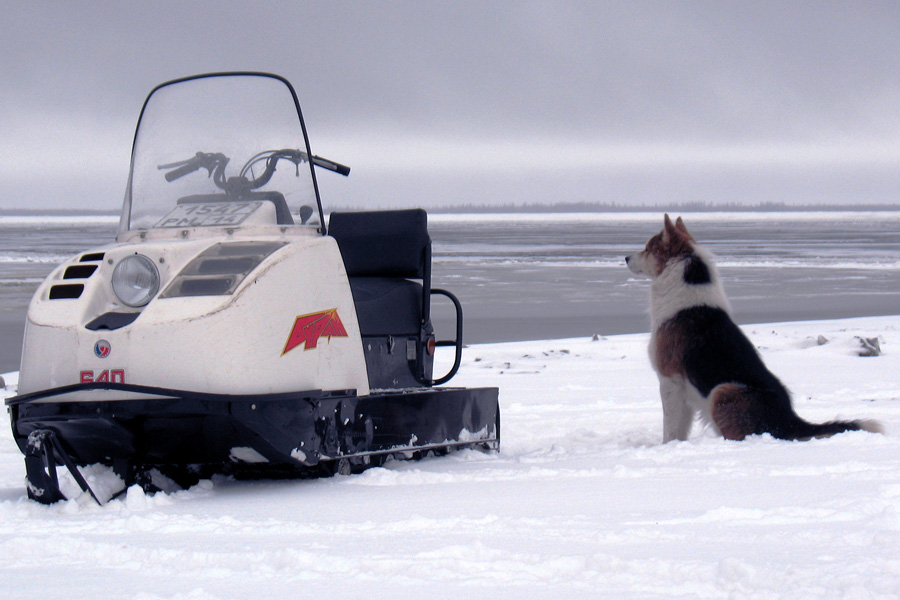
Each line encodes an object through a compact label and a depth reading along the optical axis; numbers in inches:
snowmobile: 249.4
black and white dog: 358.0
